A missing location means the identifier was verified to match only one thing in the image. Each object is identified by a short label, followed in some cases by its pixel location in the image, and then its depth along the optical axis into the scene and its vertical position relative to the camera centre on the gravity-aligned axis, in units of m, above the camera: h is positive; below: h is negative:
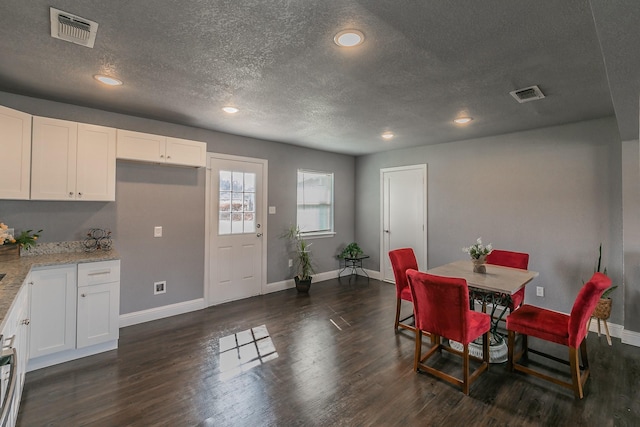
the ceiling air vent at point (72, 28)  1.71 +1.14
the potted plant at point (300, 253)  5.07 -0.60
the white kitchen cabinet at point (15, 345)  1.26 -0.67
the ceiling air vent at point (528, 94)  2.66 +1.14
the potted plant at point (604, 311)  3.19 -0.98
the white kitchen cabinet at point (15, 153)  2.52 +0.55
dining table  2.55 -0.56
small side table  5.98 -0.96
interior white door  5.19 +0.12
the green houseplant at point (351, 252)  5.81 -0.65
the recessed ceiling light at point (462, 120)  3.57 +1.19
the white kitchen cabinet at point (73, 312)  2.55 -0.84
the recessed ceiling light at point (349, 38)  1.83 +1.13
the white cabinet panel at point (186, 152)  3.64 +0.82
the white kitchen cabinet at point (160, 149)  3.31 +0.81
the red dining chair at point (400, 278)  3.39 -0.67
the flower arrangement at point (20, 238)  2.55 -0.18
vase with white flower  3.04 -0.38
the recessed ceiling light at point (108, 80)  2.51 +1.17
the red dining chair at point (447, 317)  2.26 -0.79
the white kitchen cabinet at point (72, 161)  2.80 +0.56
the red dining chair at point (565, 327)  2.18 -0.85
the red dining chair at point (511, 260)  3.30 -0.48
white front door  4.29 -0.14
